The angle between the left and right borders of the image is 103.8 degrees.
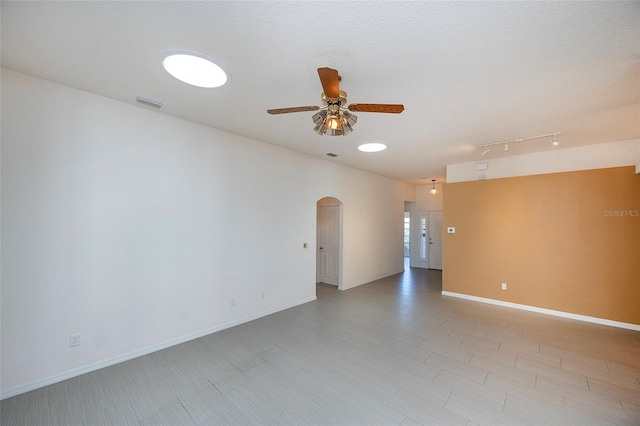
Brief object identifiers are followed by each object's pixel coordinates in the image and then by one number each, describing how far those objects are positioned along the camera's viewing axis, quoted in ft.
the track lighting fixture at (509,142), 12.92
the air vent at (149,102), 9.55
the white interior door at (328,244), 21.20
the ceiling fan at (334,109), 6.42
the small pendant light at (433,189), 28.12
